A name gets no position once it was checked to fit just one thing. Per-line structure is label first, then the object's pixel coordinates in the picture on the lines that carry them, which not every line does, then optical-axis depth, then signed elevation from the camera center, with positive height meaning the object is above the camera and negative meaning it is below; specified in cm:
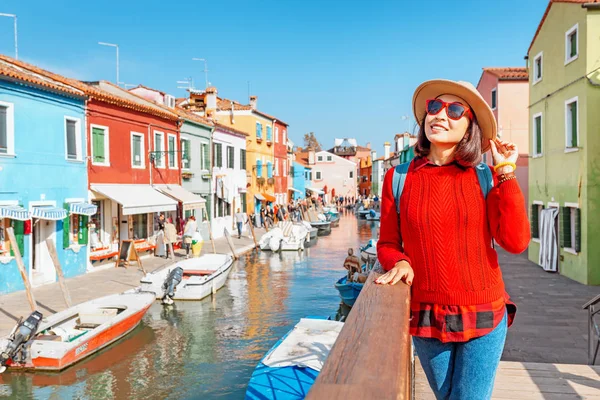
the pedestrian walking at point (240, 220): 3080 -136
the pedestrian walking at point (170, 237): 2073 -149
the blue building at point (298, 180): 5978 +172
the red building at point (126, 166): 1814 +117
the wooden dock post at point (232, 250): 2306 -223
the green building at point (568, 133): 1394 +165
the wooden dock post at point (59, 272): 1230 -163
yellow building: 3509 +458
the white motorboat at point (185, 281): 1509 -237
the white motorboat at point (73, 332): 945 -252
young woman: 213 -20
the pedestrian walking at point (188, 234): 2121 -144
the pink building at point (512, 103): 2727 +442
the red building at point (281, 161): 4567 +292
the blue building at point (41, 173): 1405 +74
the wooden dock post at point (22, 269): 1122 -146
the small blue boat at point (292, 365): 727 -238
